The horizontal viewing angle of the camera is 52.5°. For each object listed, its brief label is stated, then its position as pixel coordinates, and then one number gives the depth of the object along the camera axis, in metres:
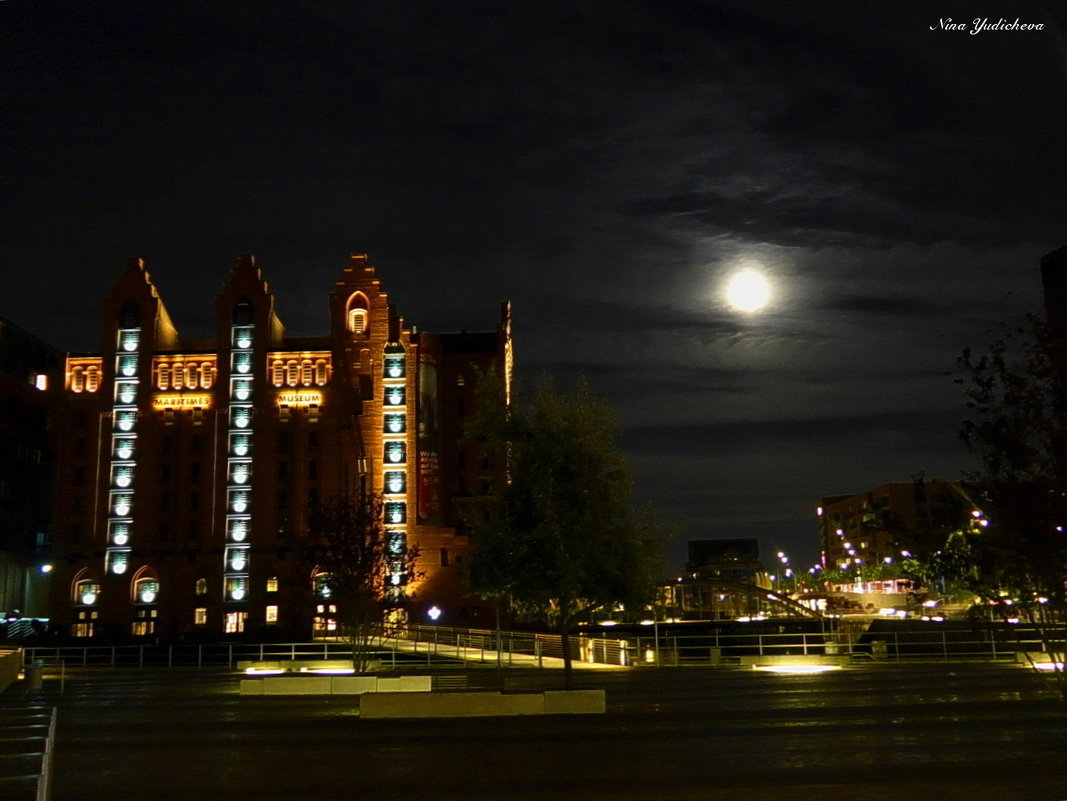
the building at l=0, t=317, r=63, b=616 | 102.62
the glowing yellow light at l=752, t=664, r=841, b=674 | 37.56
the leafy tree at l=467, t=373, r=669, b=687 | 23.59
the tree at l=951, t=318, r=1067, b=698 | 15.39
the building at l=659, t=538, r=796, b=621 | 85.62
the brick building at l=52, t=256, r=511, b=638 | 93.75
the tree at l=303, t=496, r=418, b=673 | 35.91
